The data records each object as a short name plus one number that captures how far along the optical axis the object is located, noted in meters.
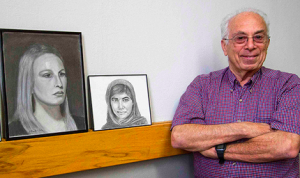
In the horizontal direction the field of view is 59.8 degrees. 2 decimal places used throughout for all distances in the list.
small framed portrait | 1.38
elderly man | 1.29
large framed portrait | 1.20
